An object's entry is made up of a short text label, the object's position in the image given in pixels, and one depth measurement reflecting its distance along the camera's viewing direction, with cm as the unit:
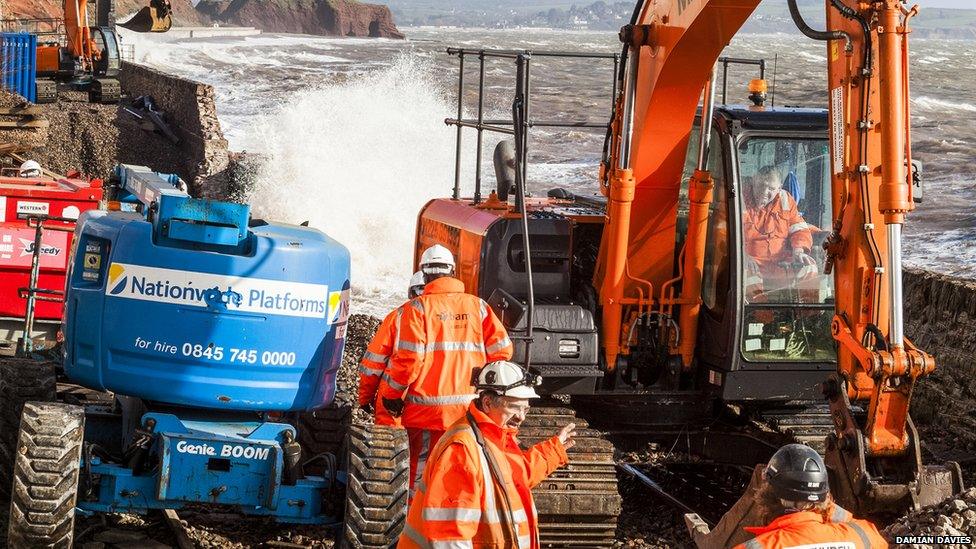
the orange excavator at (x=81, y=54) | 3109
